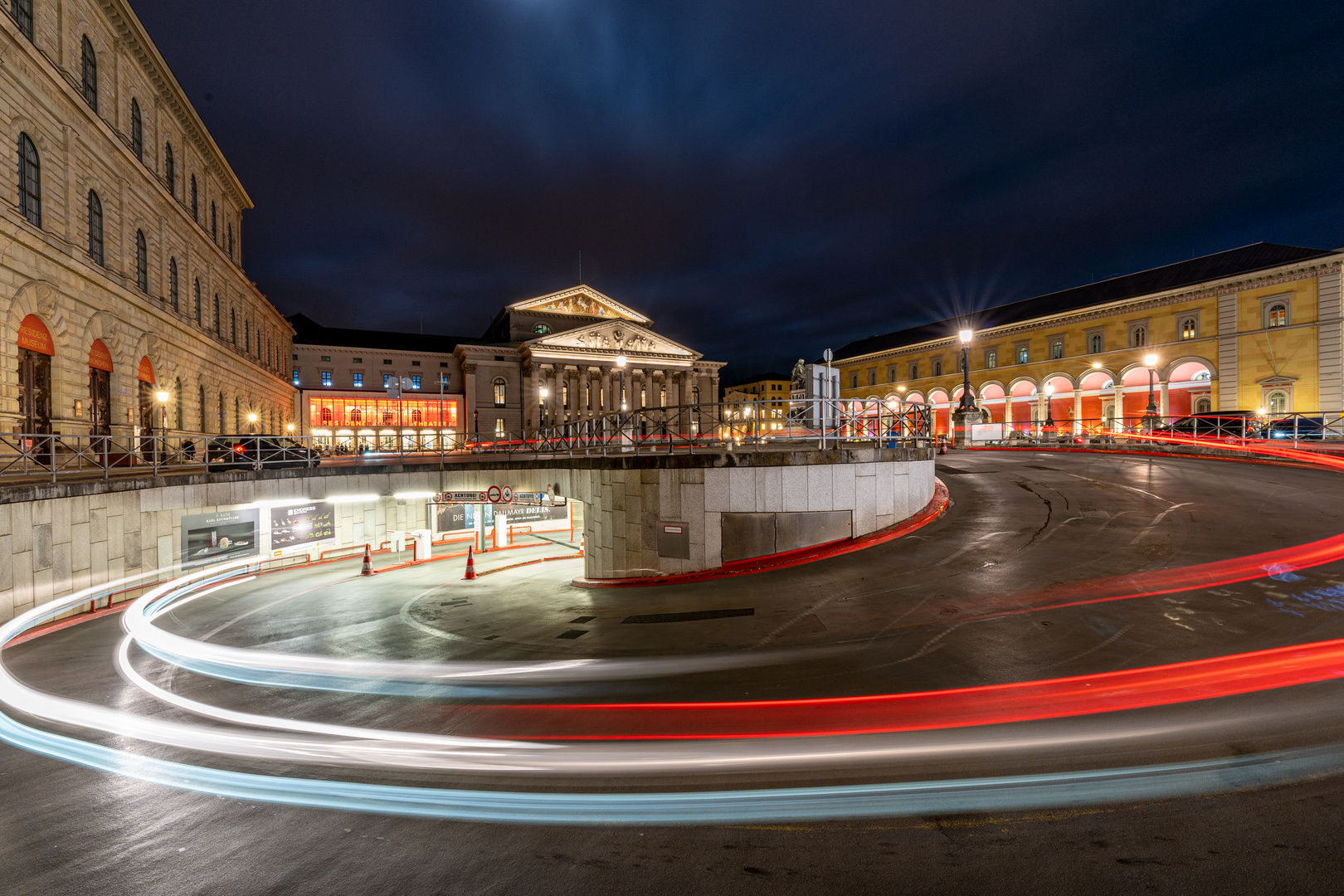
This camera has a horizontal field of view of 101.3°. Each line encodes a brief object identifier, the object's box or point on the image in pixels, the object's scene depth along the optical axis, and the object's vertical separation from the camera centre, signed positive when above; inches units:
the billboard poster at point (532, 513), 887.1 -111.5
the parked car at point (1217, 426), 1075.3 +16.2
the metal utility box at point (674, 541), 482.3 -85.8
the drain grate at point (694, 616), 344.8 -110.3
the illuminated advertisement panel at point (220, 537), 604.4 -97.9
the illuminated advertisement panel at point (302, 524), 695.1 -98.6
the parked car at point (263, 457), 655.8 -8.6
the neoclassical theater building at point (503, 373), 2787.9 +394.3
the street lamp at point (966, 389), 928.3 +98.0
